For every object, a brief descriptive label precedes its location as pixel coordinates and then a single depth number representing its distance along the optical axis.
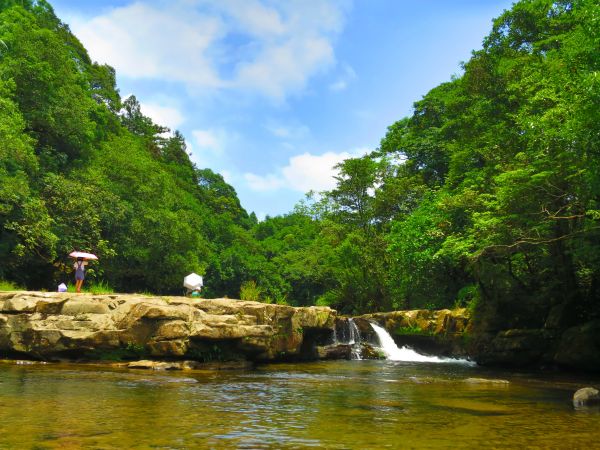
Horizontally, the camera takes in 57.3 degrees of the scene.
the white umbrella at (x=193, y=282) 20.39
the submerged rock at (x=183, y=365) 14.64
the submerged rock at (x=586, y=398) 9.56
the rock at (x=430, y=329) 23.39
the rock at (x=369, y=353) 23.45
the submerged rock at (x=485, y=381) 13.15
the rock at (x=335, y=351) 21.75
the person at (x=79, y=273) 18.64
